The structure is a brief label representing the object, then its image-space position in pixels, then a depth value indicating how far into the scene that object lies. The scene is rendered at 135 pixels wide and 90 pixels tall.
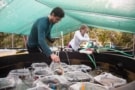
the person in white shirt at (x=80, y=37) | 4.33
